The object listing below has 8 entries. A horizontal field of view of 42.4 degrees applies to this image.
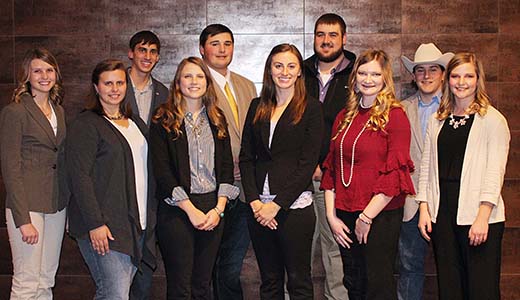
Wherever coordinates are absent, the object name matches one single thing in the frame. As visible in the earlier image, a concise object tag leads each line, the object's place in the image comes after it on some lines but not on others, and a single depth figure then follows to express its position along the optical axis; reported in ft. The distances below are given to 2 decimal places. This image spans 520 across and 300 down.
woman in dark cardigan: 10.60
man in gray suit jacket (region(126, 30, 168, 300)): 12.85
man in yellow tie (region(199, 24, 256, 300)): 12.69
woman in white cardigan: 10.51
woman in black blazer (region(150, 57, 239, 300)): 10.85
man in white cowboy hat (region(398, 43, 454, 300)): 13.16
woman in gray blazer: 11.31
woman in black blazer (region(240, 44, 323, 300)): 10.88
